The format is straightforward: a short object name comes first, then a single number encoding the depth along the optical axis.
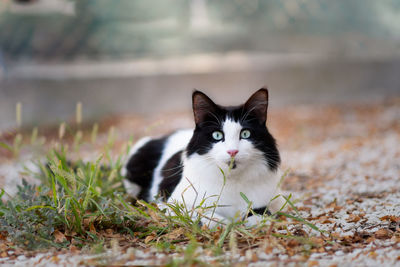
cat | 2.30
